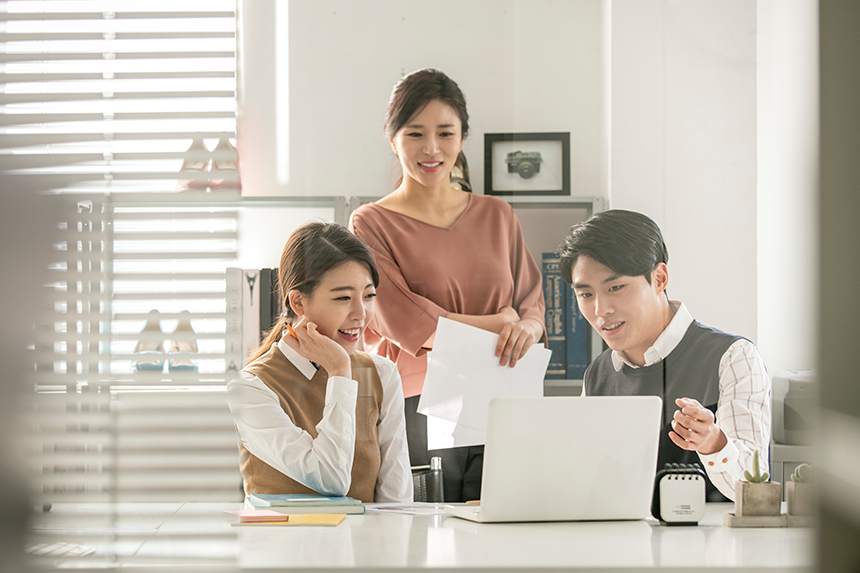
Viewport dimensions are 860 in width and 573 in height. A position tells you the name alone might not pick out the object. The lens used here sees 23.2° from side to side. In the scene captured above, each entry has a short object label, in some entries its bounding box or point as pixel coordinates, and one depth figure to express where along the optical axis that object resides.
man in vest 4.54
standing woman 4.69
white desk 3.95
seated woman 4.66
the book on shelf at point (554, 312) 4.65
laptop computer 4.28
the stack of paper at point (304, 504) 4.43
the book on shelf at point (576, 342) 4.64
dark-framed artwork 4.62
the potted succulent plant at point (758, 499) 4.28
